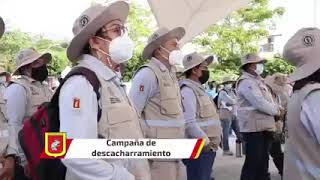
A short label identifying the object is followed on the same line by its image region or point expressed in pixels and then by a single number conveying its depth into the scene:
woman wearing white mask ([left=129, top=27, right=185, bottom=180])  4.14
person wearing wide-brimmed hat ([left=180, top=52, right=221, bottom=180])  5.17
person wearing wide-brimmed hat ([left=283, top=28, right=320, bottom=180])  2.89
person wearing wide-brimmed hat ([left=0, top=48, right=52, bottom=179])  4.18
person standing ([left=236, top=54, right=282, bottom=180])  6.37
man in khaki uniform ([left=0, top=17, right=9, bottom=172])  3.29
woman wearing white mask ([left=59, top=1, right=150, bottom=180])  2.36
